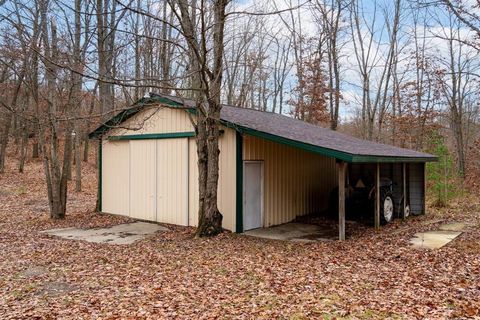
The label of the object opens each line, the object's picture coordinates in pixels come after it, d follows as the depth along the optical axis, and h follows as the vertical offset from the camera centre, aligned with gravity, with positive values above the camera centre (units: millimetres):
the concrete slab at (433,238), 8469 -1729
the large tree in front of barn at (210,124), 8898 +980
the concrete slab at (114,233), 9594 -1739
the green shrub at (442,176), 15070 -453
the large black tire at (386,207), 11328 -1232
